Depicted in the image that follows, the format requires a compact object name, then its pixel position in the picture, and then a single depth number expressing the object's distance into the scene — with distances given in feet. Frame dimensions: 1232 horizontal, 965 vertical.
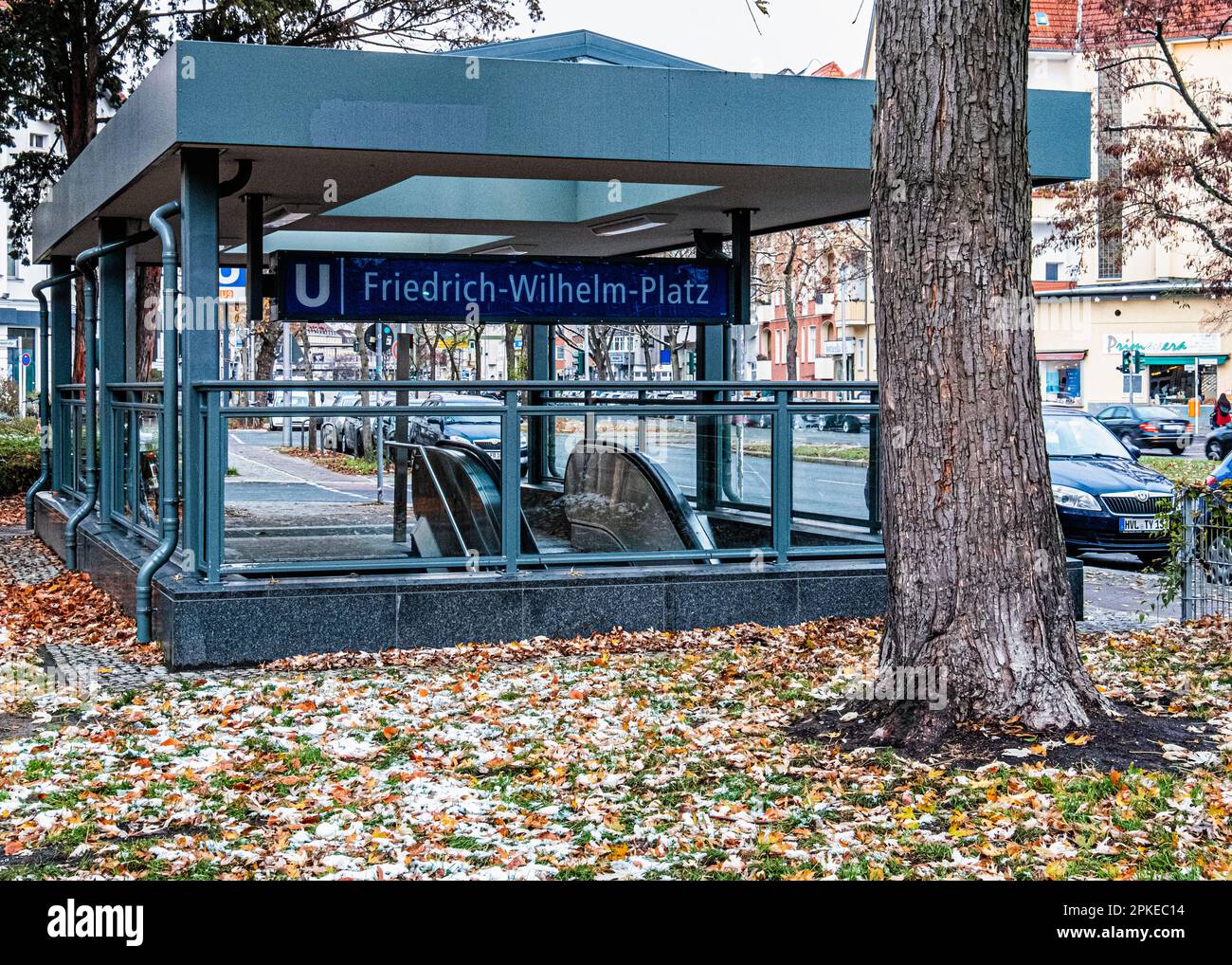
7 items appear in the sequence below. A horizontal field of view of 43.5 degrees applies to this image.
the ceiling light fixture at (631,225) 42.70
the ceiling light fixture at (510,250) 53.69
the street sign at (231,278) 65.36
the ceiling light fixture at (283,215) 39.68
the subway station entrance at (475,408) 29.96
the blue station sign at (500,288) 35.01
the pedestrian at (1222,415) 153.48
